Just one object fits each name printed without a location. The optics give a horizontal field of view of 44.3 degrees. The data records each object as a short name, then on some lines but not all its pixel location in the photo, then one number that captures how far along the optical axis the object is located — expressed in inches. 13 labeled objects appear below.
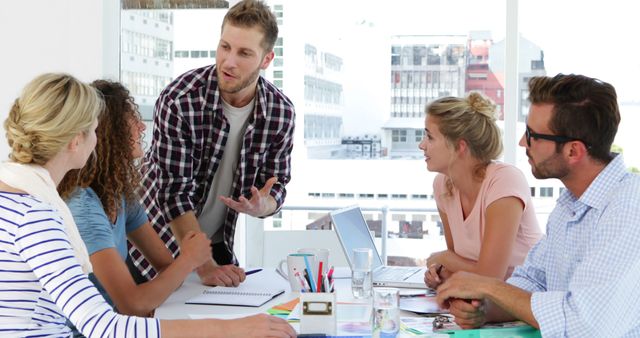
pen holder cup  73.0
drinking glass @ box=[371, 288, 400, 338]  71.6
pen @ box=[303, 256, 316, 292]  75.6
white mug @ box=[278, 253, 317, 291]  93.6
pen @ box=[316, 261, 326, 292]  76.2
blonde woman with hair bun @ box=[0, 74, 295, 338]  60.2
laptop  100.4
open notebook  88.6
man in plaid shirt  110.5
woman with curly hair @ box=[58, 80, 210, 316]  81.4
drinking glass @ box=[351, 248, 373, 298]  93.7
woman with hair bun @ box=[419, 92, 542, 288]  102.0
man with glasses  66.8
